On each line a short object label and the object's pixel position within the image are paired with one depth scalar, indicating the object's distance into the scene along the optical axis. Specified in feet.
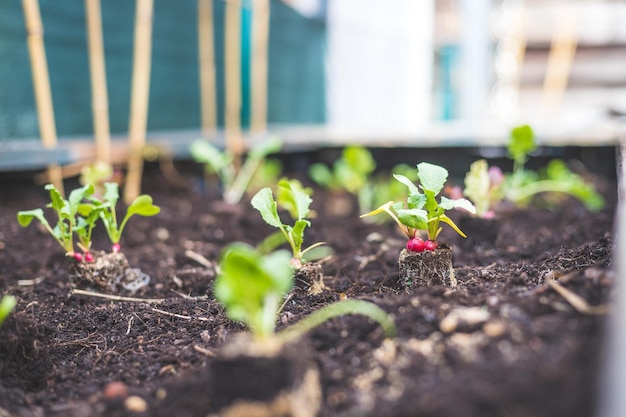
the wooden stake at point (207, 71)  4.92
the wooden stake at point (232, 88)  4.64
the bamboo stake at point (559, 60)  7.71
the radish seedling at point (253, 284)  1.53
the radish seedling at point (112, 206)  2.42
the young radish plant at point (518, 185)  2.89
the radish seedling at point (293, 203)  2.17
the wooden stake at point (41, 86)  3.23
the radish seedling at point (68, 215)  2.33
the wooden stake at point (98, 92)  3.57
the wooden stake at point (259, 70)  4.99
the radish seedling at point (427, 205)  2.09
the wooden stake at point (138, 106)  3.72
